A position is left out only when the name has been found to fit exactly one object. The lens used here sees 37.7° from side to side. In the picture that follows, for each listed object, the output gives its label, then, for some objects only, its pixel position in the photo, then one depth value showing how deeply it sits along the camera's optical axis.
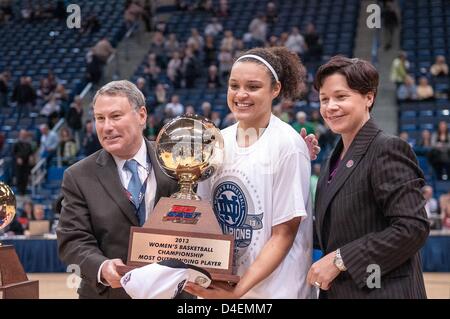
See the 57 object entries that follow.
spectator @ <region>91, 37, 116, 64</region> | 11.99
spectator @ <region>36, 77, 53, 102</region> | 11.92
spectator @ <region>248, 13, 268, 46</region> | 12.22
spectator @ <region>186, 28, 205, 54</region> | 12.15
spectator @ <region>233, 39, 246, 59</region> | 11.66
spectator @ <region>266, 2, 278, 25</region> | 13.02
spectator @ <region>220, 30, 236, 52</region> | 11.70
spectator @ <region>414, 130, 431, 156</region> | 8.69
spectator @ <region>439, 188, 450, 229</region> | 7.52
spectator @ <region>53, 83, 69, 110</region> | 11.53
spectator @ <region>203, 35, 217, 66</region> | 12.02
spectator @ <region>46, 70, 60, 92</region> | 11.95
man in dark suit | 2.12
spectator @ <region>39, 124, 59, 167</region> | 10.36
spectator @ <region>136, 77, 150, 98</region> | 10.92
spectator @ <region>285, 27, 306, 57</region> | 11.18
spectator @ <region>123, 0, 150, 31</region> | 13.98
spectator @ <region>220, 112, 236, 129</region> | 8.93
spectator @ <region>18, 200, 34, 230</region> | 8.47
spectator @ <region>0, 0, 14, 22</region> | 15.10
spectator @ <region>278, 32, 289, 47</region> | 11.26
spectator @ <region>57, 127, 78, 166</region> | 9.99
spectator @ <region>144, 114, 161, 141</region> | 9.03
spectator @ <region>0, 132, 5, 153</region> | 10.87
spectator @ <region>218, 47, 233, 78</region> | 11.47
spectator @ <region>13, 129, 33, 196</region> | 9.93
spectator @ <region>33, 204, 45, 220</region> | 8.38
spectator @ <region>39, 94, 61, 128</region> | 11.23
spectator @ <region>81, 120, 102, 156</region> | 9.40
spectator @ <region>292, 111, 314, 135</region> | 8.11
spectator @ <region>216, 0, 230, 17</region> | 13.91
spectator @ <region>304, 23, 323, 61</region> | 11.20
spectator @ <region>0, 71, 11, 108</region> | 12.25
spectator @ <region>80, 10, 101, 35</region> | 13.62
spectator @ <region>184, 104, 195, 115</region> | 9.32
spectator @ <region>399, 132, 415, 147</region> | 8.24
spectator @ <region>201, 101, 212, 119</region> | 9.73
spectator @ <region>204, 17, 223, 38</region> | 12.94
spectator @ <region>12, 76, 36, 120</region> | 11.63
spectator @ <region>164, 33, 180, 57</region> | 12.55
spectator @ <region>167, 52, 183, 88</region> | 11.71
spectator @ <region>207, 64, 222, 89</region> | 11.22
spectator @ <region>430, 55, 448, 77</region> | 10.16
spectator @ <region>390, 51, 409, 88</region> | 10.12
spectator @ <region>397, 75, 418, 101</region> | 9.91
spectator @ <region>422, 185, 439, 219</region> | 7.44
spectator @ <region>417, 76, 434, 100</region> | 9.77
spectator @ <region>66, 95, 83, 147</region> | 10.49
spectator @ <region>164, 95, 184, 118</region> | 9.92
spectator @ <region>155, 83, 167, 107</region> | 10.93
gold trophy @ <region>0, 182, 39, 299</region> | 2.23
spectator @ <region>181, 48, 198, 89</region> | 11.57
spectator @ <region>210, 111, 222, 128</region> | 9.16
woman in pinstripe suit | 1.85
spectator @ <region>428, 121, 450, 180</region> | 8.52
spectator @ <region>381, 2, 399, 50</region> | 11.86
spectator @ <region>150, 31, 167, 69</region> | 12.45
